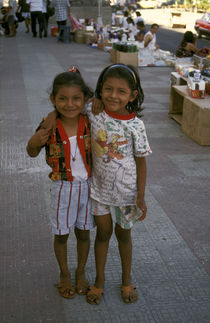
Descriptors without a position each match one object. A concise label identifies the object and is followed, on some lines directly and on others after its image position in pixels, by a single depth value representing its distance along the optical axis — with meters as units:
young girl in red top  2.24
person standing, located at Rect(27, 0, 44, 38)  16.24
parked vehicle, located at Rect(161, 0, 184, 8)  46.73
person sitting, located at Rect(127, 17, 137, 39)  15.69
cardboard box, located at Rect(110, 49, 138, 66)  11.05
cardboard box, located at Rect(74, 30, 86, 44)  16.44
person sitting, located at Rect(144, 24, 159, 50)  12.26
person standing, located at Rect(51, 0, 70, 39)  15.97
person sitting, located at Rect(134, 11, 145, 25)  16.55
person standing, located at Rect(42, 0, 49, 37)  17.40
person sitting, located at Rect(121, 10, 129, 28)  16.82
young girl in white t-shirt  2.24
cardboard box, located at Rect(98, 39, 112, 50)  14.51
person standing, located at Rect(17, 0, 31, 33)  18.00
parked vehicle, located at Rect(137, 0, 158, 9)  46.49
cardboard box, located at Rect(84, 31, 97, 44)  15.62
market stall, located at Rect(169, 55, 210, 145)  5.53
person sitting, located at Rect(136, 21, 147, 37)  14.20
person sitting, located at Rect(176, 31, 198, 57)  9.55
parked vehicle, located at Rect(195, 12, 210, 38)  19.25
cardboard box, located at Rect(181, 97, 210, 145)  5.50
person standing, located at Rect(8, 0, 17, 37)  17.50
